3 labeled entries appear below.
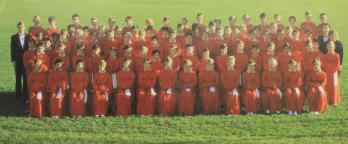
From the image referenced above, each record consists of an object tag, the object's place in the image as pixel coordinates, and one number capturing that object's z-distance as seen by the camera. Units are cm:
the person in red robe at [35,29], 1527
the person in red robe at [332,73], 1341
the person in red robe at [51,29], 1514
